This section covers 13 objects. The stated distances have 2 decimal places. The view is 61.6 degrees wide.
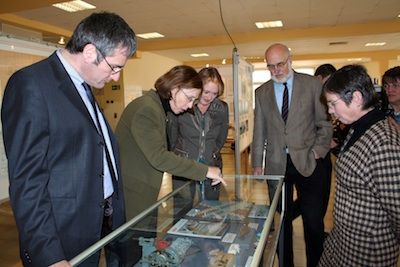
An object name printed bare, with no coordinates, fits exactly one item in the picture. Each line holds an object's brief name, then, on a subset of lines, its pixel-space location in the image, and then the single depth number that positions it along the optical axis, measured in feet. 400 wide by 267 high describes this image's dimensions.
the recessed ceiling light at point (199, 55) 42.54
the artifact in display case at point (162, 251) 3.98
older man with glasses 7.59
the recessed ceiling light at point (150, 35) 29.30
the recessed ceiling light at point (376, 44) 35.96
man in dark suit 3.25
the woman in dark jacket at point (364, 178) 4.11
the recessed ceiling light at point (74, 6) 19.77
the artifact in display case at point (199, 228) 4.63
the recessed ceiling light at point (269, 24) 25.79
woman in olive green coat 5.28
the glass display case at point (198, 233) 3.80
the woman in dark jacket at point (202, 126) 7.96
